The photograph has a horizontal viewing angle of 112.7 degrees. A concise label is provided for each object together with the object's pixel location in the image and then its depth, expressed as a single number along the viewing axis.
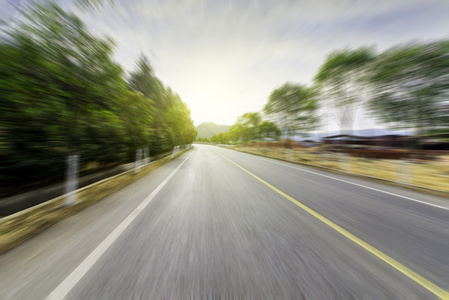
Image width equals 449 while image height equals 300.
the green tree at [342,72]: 14.58
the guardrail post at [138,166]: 6.72
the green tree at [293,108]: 20.36
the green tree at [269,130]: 26.42
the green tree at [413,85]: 11.24
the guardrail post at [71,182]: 3.20
